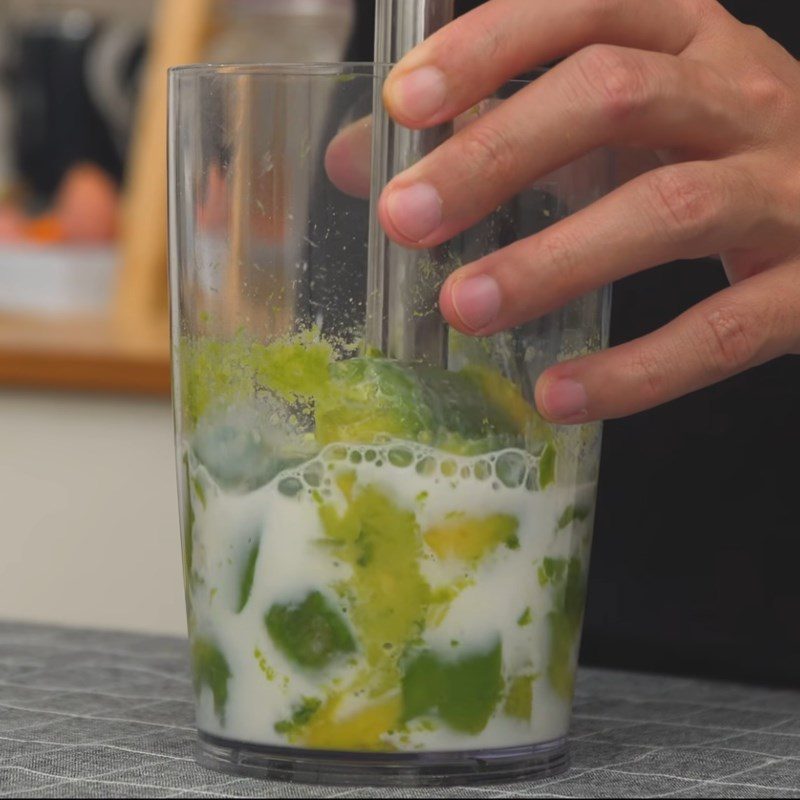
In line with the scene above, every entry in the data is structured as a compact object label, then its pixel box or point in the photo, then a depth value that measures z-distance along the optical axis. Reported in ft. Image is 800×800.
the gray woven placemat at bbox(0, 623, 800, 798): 1.80
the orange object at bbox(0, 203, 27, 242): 5.56
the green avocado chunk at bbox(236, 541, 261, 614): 1.84
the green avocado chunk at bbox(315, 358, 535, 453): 1.79
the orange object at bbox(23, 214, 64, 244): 5.52
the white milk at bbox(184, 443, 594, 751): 1.80
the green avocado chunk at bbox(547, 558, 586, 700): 1.87
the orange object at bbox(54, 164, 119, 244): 5.62
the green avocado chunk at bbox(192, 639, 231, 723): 1.87
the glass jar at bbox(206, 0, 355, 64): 5.11
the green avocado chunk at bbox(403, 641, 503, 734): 1.81
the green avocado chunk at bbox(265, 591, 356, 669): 1.81
